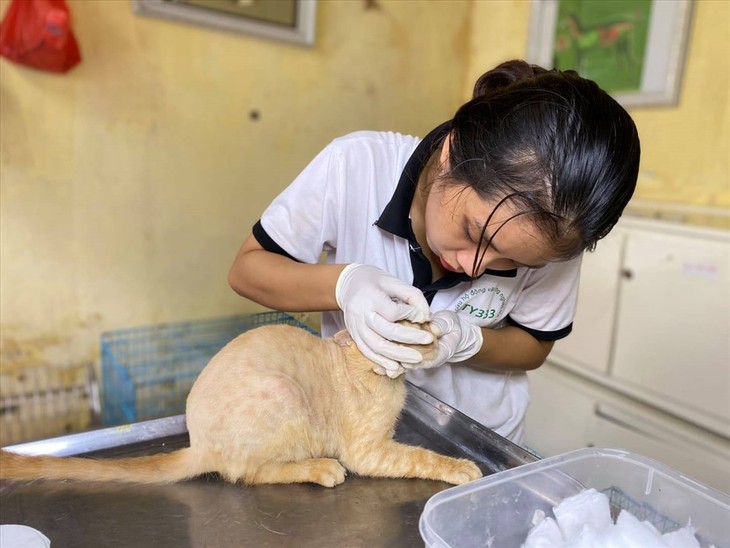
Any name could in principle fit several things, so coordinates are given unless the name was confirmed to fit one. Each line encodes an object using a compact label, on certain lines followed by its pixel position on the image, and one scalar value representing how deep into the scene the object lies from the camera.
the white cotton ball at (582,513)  0.65
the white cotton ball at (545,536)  0.64
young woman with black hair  0.69
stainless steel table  0.66
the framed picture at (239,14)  1.56
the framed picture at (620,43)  1.26
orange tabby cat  0.78
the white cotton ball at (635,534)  0.60
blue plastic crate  1.73
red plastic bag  1.45
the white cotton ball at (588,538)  0.61
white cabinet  1.53
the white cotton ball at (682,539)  0.61
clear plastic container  0.64
